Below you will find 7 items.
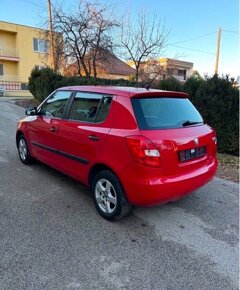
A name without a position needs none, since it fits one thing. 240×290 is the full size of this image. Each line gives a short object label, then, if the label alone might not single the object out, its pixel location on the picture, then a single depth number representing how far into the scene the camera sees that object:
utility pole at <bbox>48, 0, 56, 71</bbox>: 16.56
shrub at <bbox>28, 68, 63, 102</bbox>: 14.56
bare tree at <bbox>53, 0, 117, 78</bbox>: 15.54
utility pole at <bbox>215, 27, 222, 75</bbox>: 27.59
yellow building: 30.43
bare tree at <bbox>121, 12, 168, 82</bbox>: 16.98
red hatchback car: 2.92
